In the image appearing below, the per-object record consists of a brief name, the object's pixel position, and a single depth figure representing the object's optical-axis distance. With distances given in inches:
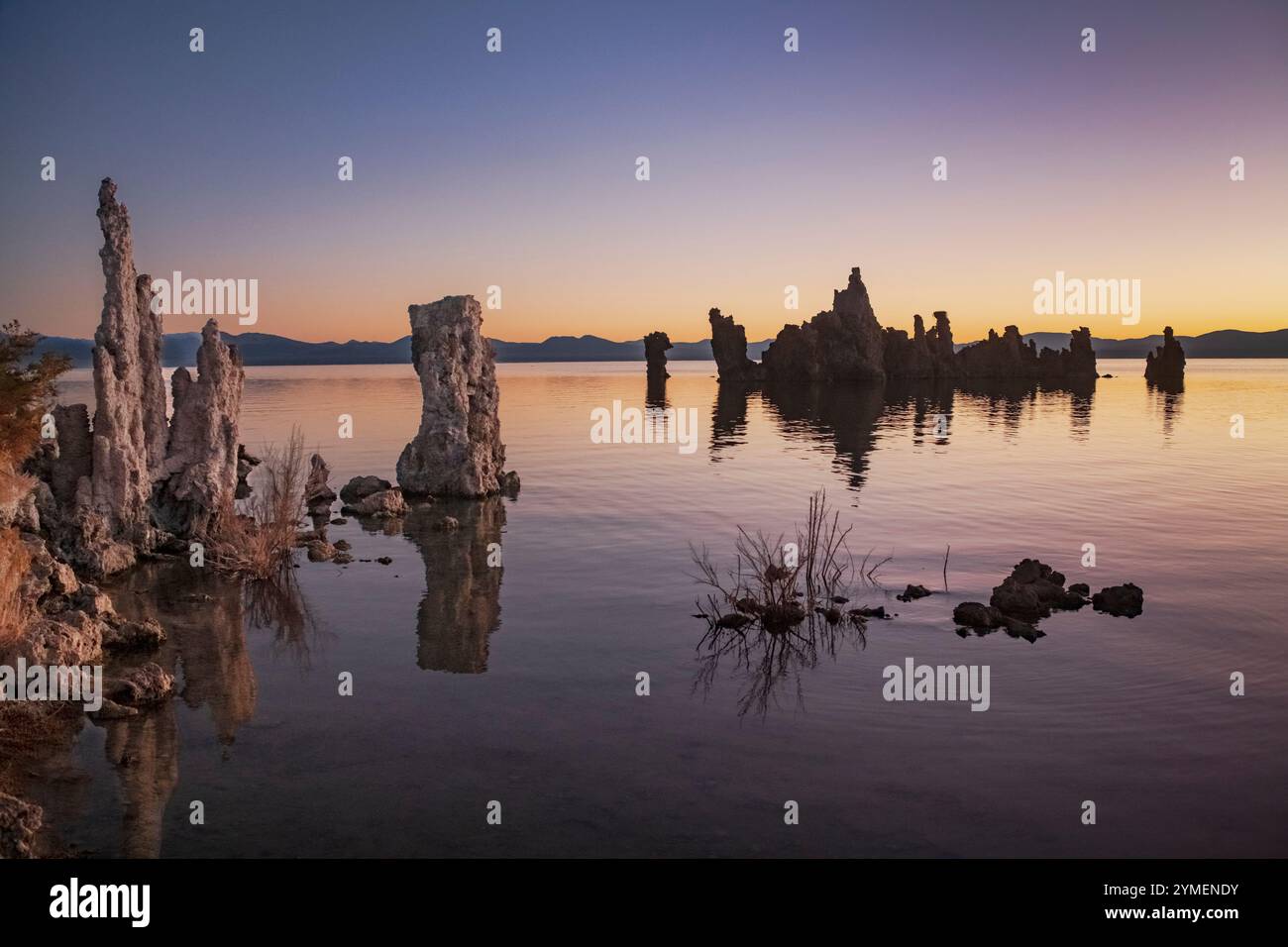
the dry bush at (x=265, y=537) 711.7
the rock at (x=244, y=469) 1167.6
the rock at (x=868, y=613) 613.3
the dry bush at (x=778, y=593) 597.6
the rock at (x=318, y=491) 1037.2
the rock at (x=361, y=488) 1071.2
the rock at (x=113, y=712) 439.8
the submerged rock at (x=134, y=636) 538.3
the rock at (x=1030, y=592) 608.1
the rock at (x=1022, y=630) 571.5
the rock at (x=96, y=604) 550.3
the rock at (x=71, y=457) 730.2
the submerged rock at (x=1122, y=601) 617.3
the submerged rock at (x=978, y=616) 587.8
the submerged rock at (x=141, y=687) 457.4
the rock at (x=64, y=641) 452.8
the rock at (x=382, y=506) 987.9
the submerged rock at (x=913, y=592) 656.8
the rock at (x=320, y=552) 794.2
